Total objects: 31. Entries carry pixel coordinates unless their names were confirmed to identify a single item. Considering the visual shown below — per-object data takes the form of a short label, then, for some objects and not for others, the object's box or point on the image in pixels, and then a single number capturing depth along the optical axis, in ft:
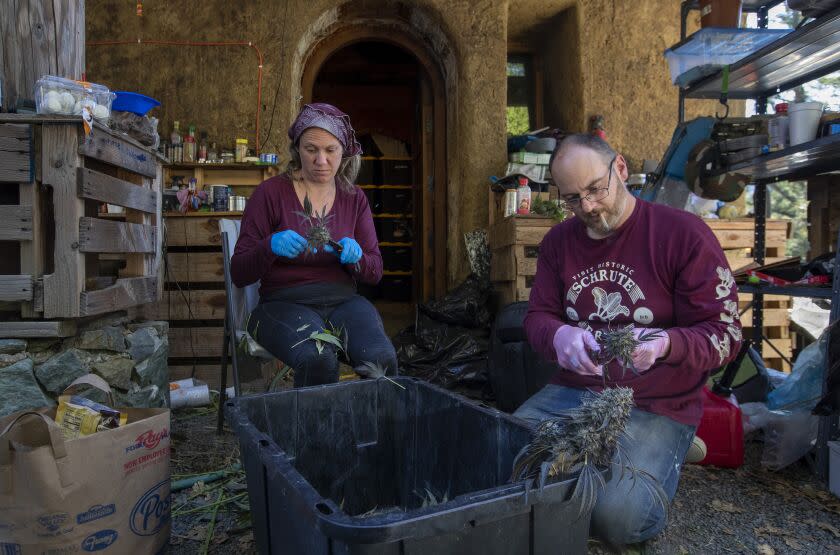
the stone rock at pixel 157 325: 11.03
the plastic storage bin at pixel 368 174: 30.96
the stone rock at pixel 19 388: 8.69
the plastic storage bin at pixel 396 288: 29.94
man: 5.65
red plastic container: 8.98
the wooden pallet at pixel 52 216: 8.61
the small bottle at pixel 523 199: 15.70
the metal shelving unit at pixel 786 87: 8.88
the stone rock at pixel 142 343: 10.55
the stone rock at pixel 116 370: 9.68
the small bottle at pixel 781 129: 10.15
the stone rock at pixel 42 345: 9.04
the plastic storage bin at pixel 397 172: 30.24
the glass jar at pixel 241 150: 16.49
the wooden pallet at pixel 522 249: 14.70
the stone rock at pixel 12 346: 8.75
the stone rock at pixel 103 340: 9.51
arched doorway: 26.94
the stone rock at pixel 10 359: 8.75
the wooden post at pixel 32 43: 9.20
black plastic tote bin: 3.25
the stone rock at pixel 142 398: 10.14
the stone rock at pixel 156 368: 10.67
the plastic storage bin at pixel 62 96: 8.68
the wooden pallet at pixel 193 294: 14.94
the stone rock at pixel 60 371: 9.02
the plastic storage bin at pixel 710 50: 12.01
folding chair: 9.21
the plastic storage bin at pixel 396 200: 30.12
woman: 8.11
